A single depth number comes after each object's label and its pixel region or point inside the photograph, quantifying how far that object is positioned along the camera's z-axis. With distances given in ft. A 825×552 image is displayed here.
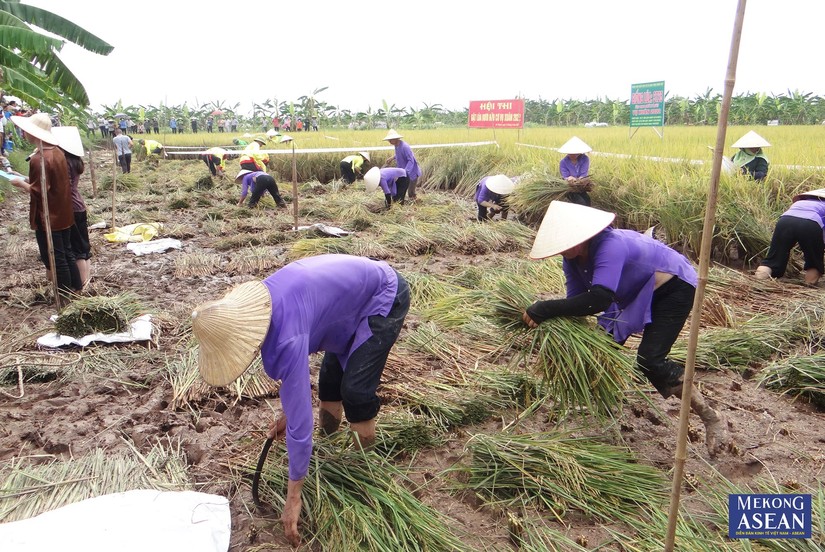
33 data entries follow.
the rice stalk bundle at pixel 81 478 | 7.22
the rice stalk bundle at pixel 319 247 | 20.11
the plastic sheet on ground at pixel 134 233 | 23.40
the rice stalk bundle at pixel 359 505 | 6.65
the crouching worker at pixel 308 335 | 5.76
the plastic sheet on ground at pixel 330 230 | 22.63
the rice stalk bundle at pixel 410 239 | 20.88
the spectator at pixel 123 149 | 43.69
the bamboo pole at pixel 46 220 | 13.42
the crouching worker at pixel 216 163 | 40.47
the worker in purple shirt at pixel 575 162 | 22.74
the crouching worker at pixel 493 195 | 24.95
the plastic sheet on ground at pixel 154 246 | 21.59
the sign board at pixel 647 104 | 39.86
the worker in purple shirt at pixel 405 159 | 29.63
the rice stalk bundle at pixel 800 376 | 10.03
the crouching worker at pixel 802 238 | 15.19
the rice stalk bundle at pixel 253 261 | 19.21
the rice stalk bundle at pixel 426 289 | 14.99
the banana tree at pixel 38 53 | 19.04
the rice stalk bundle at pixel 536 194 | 22.17
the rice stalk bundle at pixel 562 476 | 7.40
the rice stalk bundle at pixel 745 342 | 11.34
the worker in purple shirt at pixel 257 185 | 29.40
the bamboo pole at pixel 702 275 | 3.65
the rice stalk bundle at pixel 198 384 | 10.27
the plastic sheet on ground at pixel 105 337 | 12.29
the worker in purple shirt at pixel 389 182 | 28.25
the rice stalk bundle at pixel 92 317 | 12.64
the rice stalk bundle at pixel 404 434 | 8.55
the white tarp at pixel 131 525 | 6.29
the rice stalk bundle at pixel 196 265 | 18.56
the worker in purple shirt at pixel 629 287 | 7.91
